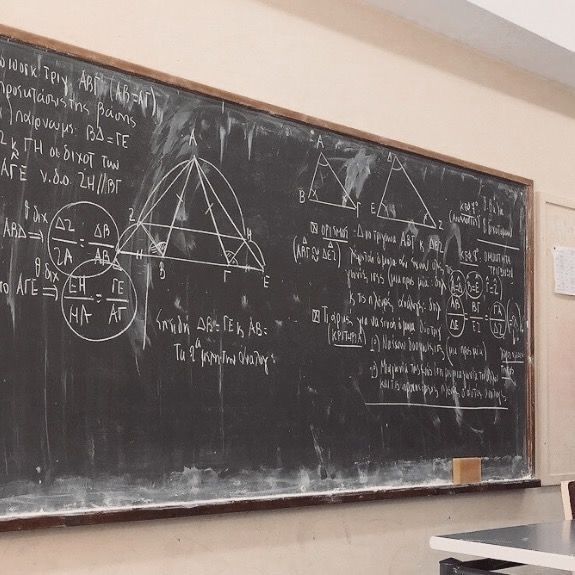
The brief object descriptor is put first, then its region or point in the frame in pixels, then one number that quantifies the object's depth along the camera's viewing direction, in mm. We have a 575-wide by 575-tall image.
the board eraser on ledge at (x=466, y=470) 3430
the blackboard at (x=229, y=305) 2414
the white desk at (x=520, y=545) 2201
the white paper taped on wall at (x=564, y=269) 3961
